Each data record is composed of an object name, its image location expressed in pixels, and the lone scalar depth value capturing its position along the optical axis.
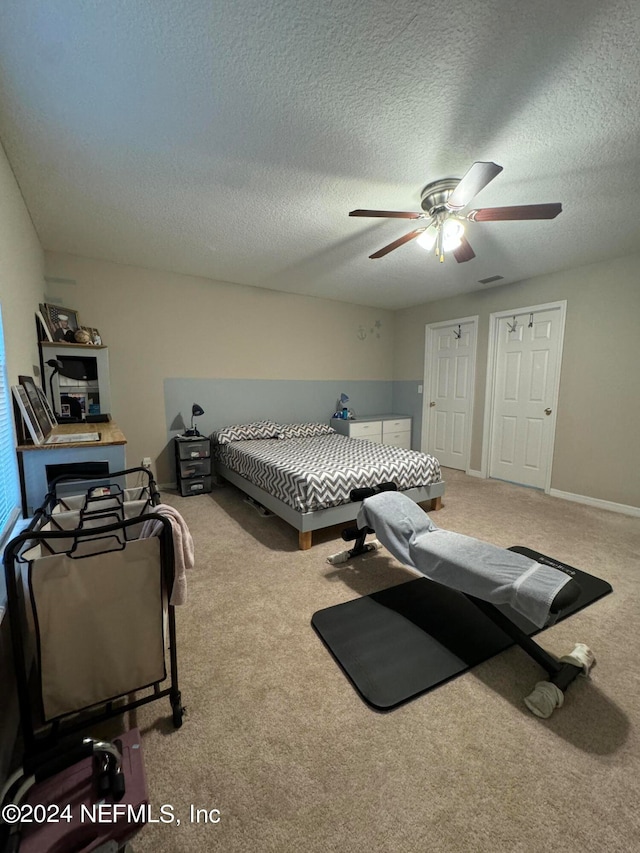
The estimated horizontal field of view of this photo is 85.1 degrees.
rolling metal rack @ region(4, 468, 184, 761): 1.04
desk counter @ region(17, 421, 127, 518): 1.98
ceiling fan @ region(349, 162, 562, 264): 1.74
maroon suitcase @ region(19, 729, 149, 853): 0.88
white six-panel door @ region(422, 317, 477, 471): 4.87
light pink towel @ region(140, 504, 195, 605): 1.21
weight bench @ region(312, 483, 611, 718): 1.42
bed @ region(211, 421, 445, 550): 2.64
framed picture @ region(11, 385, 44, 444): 1.96
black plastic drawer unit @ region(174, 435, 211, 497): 3.86
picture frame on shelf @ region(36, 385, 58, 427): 2.55
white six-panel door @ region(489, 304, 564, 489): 3.98
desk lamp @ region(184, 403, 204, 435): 4.02
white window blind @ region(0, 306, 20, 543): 1.48
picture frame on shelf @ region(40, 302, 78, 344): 3.09
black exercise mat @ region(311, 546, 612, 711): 1.48
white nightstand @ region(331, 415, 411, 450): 5.02
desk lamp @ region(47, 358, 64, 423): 2.92
